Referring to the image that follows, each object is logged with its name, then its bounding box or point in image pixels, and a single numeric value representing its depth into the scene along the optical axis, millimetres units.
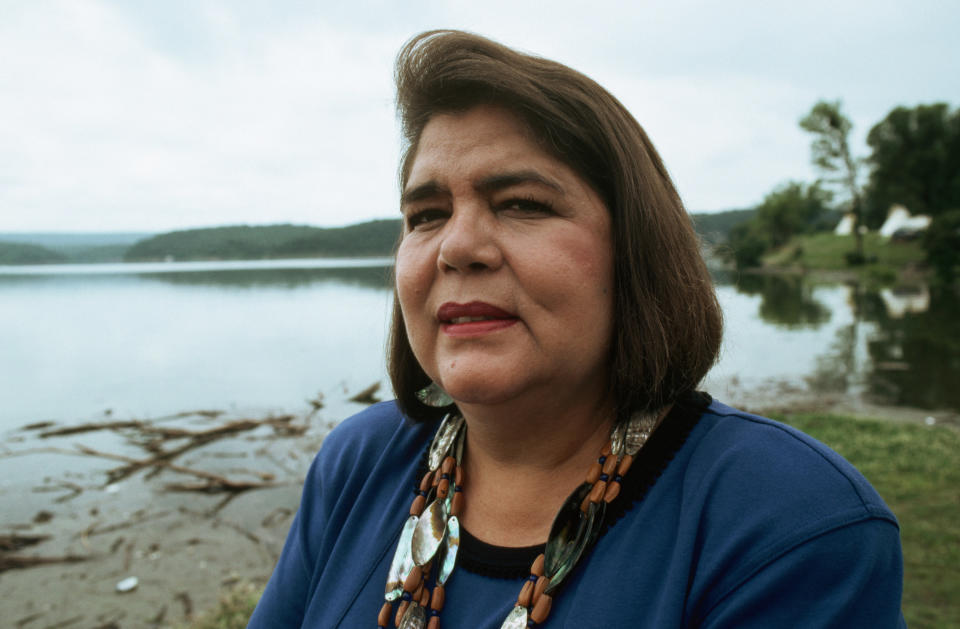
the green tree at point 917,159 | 51688
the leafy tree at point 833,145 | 53062
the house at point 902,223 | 55406
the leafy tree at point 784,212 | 69562
